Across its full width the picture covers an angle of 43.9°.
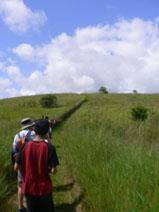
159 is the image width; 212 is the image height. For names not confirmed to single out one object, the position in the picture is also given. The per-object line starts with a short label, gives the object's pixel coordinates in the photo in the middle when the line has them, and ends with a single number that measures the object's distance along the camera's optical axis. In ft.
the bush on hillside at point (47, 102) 99.40
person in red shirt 8.97
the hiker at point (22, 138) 11.47
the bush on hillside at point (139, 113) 47.09
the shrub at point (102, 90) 327.06
